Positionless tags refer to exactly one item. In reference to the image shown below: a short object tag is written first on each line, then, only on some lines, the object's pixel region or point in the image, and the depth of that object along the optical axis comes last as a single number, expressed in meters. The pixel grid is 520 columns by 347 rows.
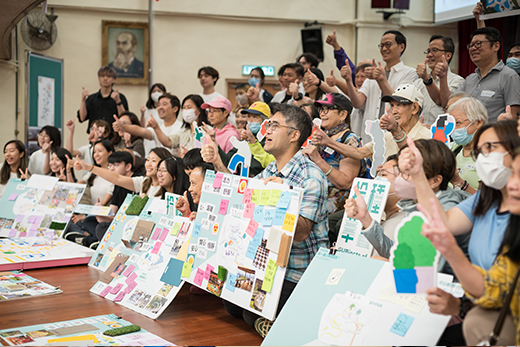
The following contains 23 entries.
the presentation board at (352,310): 2.01
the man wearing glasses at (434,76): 4.54
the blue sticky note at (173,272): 3.40
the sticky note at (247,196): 3.07
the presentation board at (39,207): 5.36
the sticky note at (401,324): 2.01
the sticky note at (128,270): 3.79
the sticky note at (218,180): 3.36
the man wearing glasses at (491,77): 3.99
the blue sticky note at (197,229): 3.39
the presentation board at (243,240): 2.76
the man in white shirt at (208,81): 6.57
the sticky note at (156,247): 3.74
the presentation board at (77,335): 2.61
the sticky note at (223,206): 3.25
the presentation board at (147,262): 3.42
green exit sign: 9.82
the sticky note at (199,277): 3.25
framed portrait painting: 9.22
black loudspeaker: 9.71
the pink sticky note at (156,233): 3.87
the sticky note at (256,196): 3.01
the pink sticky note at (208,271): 3.21
